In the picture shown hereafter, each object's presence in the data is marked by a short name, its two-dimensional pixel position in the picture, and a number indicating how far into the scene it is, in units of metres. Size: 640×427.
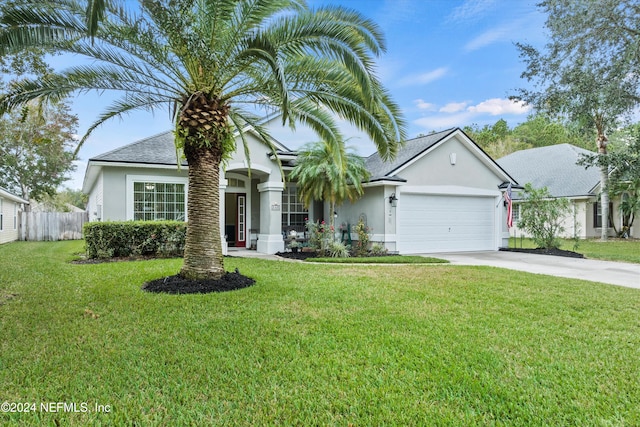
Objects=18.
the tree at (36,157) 21.41
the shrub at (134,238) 11.14
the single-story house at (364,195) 12.60
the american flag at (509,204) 15.22
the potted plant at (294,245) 13.68
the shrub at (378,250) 13.41
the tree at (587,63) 15.59
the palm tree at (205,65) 6.25
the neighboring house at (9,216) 17.92
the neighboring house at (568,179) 21.45
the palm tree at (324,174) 12.37
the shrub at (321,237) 12.92
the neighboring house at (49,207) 41.78
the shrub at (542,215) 14.16
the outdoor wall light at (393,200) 13.52
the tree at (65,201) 41.97
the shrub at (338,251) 12.59
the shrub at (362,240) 13.50
